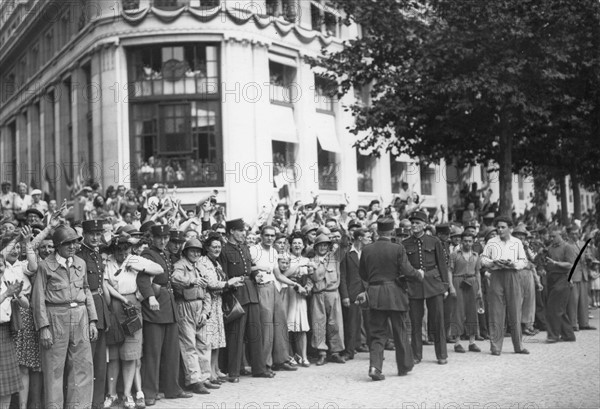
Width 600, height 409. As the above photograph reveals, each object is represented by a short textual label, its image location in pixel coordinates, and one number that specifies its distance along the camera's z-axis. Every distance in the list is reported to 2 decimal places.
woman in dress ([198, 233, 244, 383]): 10.34
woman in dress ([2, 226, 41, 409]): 8.37
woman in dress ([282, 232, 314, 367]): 11.88
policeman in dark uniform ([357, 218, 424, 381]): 10.70
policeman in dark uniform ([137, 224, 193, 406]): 9.40
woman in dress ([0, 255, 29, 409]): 7.93
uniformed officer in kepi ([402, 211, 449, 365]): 11.75
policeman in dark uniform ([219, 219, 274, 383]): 10.91
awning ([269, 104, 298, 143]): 29.89
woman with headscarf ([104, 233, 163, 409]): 9.18
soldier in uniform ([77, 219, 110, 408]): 9.00
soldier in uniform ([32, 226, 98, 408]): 8.30
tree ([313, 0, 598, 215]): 18.47
